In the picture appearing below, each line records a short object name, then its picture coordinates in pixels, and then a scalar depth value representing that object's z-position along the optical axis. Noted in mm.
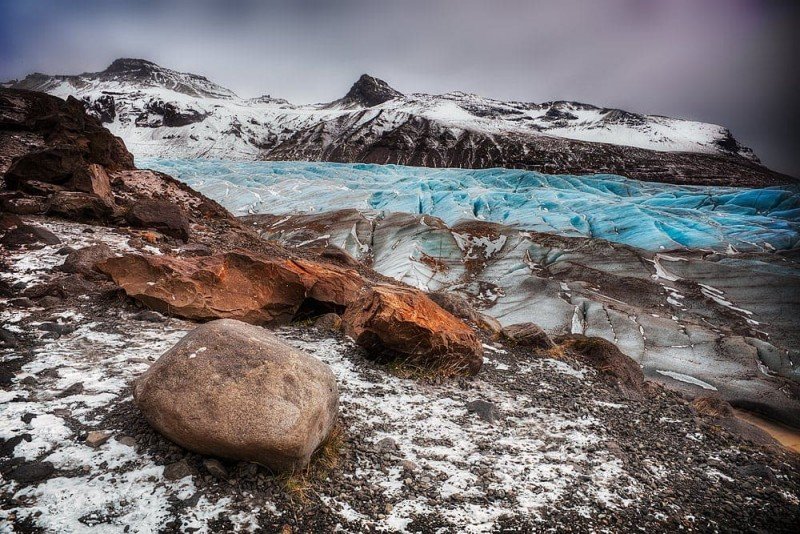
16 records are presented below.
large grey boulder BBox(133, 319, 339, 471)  3613
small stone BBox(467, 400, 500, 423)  5626
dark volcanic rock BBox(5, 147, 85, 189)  11205
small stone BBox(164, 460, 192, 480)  3549
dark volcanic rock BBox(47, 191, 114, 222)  10234
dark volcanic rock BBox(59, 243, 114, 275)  7598
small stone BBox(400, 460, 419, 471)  4293
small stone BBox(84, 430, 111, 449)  3762
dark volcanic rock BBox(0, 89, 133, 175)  14938
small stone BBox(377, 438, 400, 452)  4555
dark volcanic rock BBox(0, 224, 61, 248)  7988
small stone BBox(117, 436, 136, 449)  3826
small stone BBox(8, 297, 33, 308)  6172
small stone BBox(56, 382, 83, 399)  4396
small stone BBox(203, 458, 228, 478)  3600
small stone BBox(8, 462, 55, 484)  3258
